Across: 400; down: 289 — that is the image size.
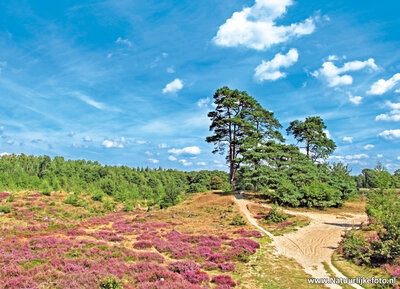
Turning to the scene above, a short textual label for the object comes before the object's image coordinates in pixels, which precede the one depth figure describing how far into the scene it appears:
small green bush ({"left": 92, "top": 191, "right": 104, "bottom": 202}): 46.44
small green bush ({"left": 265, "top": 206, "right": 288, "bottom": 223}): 25.09
